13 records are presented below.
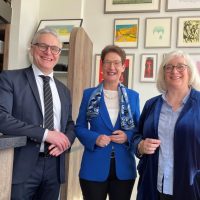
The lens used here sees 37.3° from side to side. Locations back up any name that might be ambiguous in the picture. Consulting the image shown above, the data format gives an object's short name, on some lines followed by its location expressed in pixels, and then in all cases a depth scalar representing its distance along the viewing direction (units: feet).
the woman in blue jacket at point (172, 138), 4.40
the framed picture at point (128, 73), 9.89
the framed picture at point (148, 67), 9.72
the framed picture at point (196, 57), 9.38
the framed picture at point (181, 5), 9.49
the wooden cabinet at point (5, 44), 9.67
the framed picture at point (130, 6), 9.78
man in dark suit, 4.73
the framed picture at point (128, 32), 9.93
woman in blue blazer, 5.43
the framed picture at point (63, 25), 10.07
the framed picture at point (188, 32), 9.48
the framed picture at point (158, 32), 9.68
